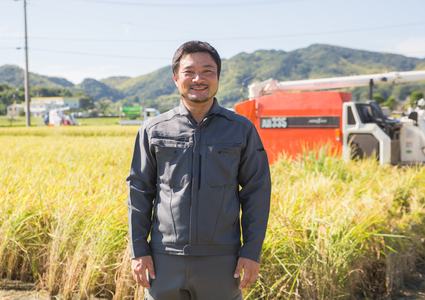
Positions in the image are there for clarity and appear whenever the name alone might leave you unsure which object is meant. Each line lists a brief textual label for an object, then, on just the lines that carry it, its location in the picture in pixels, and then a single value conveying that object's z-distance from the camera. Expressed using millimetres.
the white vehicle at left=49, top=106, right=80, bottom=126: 34719
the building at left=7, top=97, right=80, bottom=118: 99912
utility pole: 31247
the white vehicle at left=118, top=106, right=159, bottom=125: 59550
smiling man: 1820
